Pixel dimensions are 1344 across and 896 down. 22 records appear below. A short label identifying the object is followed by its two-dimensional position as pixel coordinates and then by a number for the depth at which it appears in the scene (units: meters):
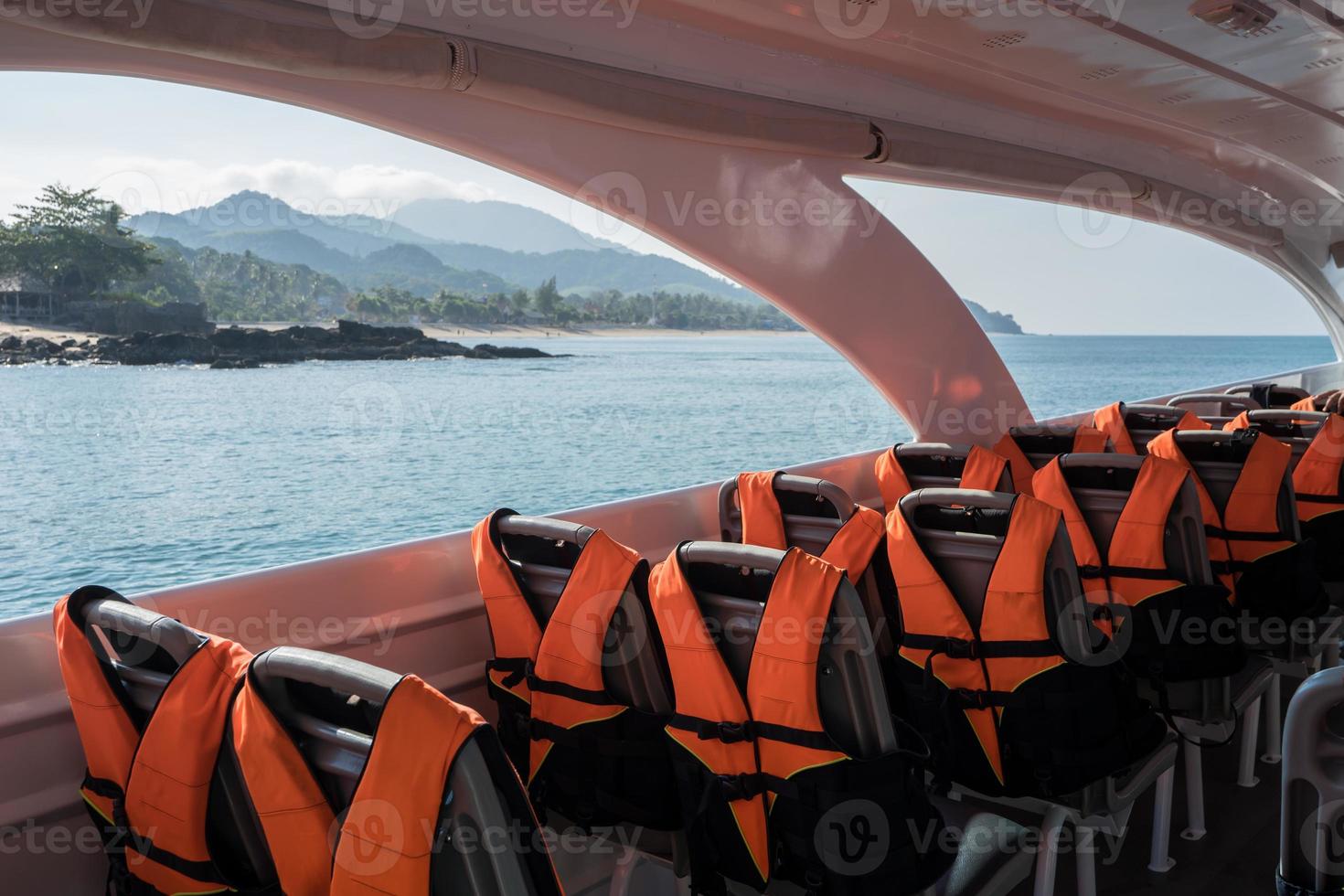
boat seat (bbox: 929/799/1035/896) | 1.68
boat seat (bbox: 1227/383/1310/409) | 5.11
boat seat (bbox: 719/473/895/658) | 2.18
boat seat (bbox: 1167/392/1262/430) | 5.17
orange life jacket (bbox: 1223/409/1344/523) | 3.06
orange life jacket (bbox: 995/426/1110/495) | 3.38
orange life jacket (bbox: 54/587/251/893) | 1.18
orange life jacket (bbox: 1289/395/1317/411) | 4.45
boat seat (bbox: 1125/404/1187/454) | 3.96
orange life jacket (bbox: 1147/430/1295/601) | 2.74
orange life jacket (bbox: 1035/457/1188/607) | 2.27
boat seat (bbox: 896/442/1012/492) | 3.04
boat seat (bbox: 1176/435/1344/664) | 2.74
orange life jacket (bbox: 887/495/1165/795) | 1.83
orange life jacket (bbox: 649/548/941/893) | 1.43
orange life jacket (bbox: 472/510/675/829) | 1.72
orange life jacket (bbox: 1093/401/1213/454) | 3.77
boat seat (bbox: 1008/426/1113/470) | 3.56
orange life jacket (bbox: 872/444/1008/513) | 2.82
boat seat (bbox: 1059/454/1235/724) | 2.30
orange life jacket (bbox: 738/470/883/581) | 2.46
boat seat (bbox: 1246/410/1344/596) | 3.08
